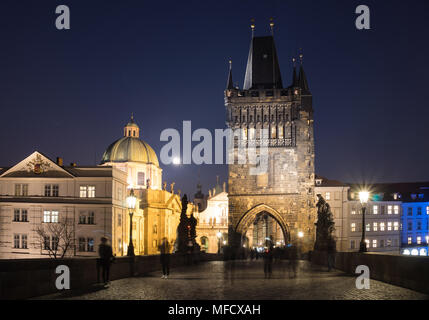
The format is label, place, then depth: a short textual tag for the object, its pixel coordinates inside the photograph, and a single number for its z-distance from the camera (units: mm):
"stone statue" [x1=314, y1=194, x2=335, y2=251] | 46531
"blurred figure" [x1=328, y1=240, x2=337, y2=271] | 26550
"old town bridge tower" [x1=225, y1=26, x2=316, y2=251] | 57438
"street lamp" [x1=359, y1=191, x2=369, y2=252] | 24312
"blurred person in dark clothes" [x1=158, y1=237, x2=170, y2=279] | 21309
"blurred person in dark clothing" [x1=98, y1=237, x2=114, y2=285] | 17094
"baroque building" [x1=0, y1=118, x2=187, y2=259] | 56250
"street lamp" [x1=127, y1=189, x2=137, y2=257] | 24614
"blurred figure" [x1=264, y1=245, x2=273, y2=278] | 21881
